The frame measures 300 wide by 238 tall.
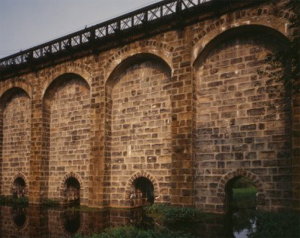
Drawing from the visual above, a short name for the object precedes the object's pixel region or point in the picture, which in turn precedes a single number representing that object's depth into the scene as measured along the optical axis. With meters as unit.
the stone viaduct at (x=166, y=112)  8.48
